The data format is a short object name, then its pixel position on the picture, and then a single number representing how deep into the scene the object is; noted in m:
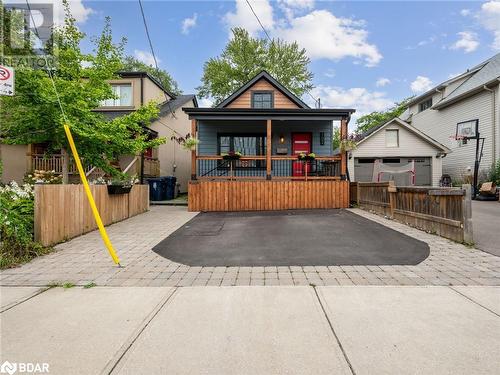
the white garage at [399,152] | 16.48
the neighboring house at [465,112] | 14.27
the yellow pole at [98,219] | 3.75
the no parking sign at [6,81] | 3.02
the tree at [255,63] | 27.06
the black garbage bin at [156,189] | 13.16
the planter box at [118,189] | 7.54
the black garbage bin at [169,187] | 13.82
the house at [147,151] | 12.57
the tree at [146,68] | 32.66
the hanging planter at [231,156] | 10.03
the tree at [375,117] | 35.36
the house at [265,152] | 10.09
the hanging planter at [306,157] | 10.12
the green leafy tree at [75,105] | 6.75
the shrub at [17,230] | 4.10
